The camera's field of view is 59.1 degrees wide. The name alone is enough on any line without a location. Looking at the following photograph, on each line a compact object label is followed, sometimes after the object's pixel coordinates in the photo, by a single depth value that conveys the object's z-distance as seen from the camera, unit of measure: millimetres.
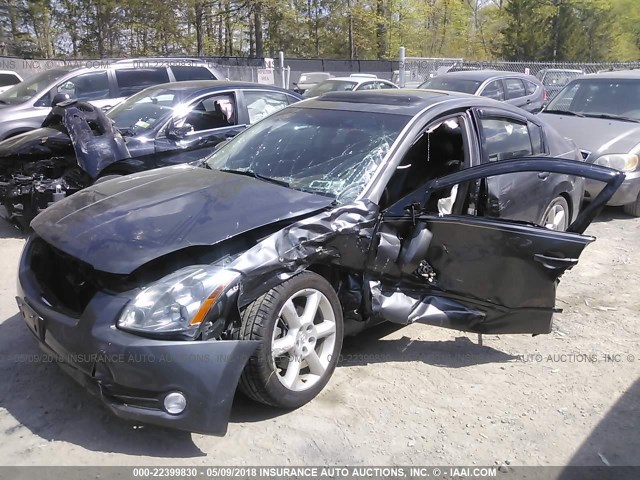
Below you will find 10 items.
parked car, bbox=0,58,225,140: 8633
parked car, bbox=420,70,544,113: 11336
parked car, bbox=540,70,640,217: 7004
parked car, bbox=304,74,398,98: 15156
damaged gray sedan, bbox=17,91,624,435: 2658
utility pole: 40781
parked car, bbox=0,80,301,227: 5961
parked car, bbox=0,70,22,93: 14334
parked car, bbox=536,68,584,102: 19952
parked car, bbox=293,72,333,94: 19469
